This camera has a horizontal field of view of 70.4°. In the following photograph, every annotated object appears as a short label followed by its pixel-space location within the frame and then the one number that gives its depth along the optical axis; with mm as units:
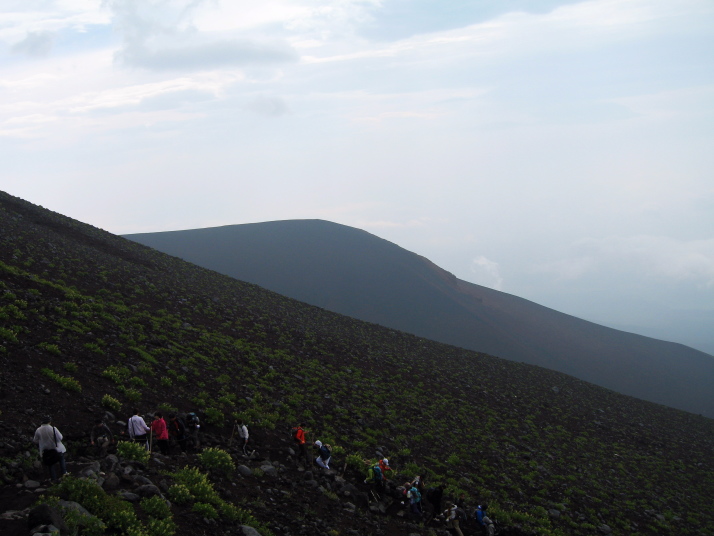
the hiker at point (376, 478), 20641
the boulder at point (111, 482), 12492
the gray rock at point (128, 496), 12121
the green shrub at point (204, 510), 13039
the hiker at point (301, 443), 21127
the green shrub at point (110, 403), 18844
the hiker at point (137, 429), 16656
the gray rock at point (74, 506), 10438
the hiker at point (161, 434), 17114
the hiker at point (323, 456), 20953
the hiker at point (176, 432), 18250
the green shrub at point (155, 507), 11977
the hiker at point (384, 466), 21594
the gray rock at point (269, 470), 18234
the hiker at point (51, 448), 12859
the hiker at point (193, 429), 18670
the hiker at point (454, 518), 19828
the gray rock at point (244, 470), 17438
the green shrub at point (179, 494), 13172
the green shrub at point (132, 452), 14633
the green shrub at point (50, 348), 21016
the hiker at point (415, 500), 19995
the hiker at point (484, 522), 21047
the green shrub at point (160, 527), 11148
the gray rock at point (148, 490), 12758
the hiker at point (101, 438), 15148
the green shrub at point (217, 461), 16469
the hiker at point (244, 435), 20066
